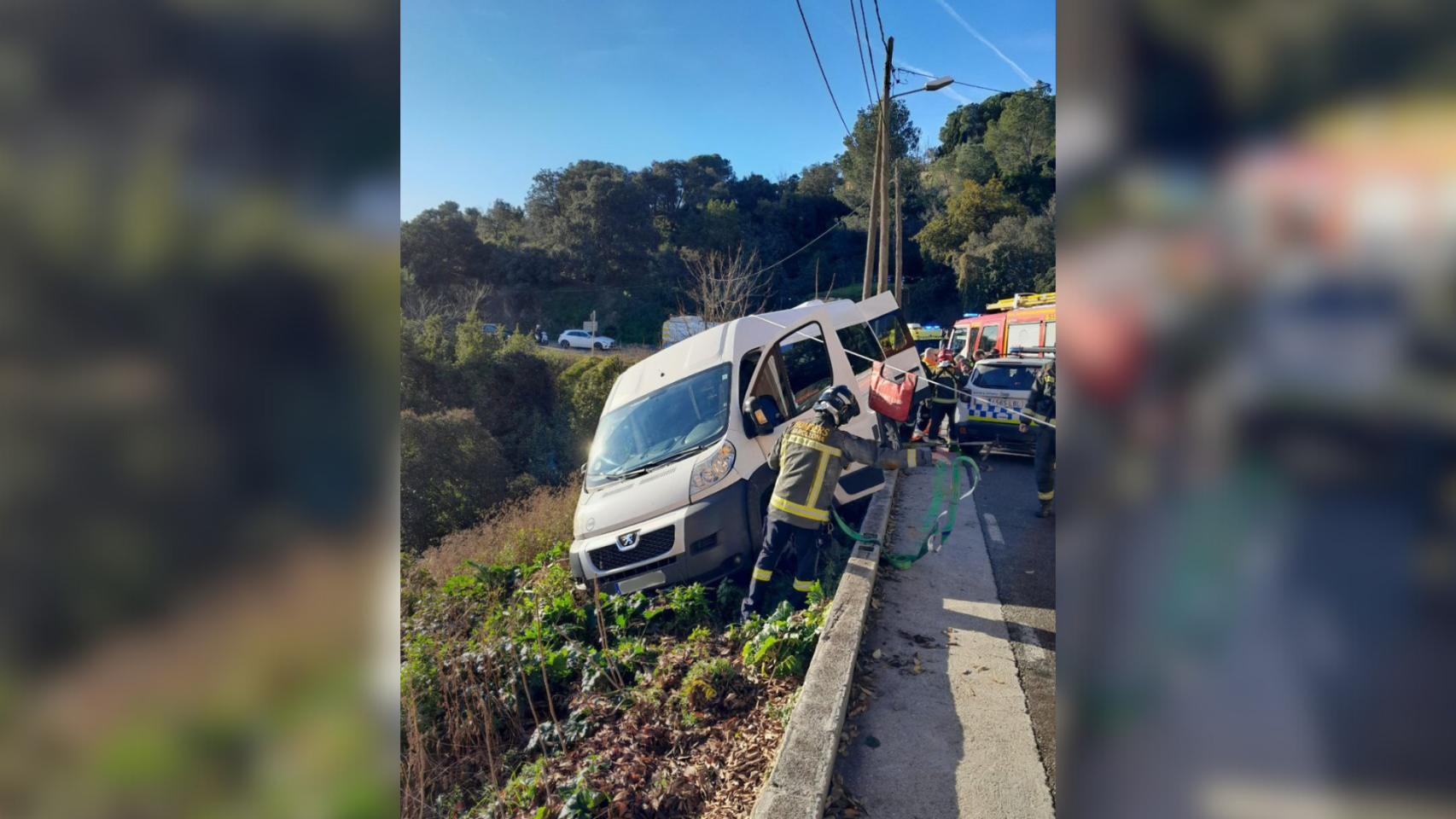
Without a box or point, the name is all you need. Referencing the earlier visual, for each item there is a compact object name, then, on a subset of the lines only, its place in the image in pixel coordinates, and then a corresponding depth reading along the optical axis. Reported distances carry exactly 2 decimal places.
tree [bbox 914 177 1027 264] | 35.62
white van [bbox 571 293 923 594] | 6.06
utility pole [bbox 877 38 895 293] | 18.36
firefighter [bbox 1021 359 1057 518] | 7.76
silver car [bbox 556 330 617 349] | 34.58
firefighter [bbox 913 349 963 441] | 11.92
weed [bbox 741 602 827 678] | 4.47
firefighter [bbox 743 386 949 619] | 5.59
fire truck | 17.72
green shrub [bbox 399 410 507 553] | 14.51
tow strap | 6.11
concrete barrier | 2.97
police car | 11.25
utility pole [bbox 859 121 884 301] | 19.27
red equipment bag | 7.48
